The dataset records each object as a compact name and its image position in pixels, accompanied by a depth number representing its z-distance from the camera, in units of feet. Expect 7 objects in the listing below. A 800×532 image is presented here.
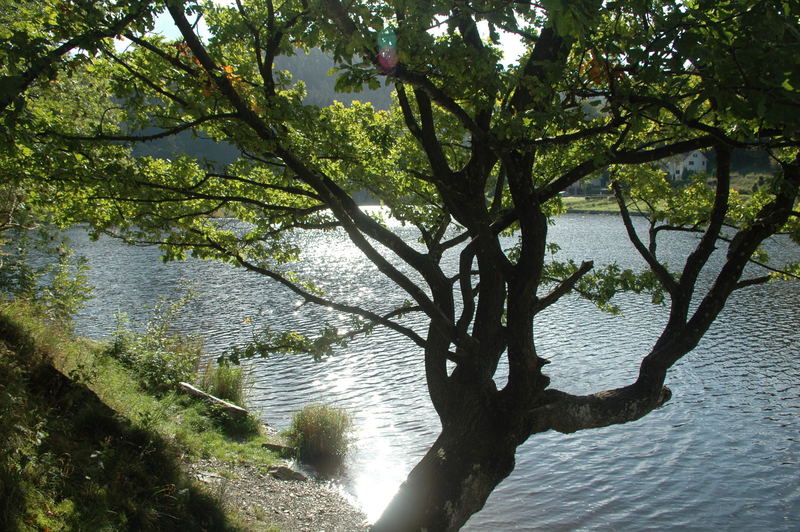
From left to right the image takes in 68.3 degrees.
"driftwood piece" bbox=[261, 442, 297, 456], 47.88
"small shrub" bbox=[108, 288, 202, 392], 50.93
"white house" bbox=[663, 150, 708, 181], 411.13
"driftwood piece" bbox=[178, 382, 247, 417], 51.37
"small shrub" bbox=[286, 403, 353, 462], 49.29
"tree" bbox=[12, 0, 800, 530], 16.79
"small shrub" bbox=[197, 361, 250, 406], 57.67
